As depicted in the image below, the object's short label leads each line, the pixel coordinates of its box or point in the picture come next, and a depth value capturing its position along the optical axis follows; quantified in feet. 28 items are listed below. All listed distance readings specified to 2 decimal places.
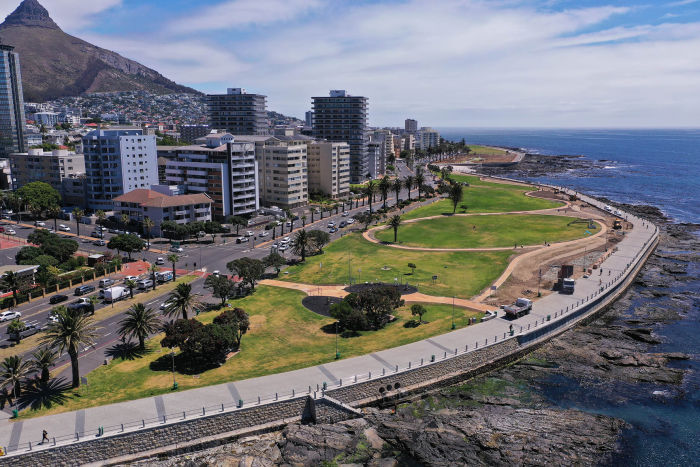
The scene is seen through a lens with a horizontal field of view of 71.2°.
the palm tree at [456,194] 503.61
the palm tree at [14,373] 156.97
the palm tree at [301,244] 331.26
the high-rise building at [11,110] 602.03
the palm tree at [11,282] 245.65
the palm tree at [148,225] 379.37
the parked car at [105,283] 276.21
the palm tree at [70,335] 165.99
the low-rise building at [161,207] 410.10
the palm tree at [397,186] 541.75
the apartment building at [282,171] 525.75
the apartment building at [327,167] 600.80
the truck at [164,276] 291.34
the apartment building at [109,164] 475.31
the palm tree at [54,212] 452.35
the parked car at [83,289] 269.23
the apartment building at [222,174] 453.99
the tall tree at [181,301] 211.20
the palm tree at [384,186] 520.42
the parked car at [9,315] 228.88
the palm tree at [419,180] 617.04
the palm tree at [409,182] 569.72
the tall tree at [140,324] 193.06
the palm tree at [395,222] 385.33
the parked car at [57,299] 257.14
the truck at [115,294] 253.03
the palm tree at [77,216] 411.17
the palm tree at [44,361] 167.40
